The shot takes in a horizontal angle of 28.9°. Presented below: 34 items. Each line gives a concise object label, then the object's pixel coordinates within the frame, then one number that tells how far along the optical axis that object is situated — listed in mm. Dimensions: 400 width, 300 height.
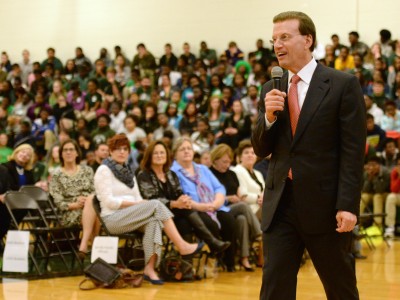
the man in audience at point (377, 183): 10312
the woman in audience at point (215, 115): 12273
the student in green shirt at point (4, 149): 11545
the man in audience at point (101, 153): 9750
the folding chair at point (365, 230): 8898
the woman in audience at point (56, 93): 15912
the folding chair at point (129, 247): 6641
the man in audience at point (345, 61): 13241
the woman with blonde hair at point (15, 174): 7312
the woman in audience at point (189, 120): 12445
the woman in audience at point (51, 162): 10523
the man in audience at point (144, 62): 15889
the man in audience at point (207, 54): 15469
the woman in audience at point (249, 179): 7887
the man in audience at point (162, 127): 12609
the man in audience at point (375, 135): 11000
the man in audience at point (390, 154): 10602
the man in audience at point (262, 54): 14328
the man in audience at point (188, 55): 15539
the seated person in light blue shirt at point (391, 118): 11477
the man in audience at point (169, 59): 15734
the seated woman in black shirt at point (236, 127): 11562
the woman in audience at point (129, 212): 6547
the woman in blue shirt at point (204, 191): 7254
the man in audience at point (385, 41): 13391
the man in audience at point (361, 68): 12727
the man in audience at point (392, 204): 10109
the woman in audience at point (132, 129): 12594
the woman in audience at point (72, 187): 7250
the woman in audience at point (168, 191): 6926
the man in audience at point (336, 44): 13627
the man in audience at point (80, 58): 17156
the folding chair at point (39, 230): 6812
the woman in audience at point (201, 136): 11438
